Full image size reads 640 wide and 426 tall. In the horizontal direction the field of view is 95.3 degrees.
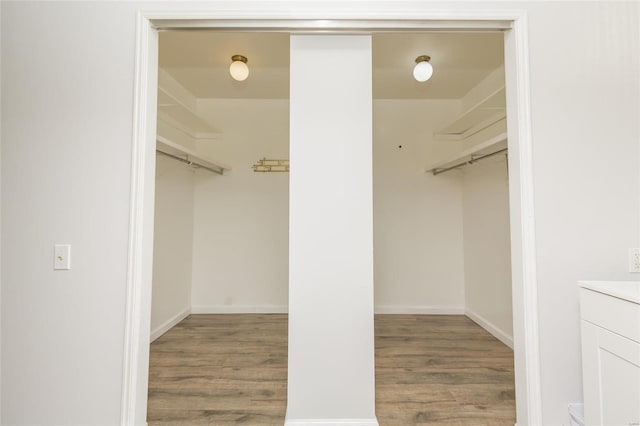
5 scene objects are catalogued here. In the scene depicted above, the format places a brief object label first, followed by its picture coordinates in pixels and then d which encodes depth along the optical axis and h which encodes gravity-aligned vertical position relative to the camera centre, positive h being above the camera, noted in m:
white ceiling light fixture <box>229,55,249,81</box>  2.34 +1.27
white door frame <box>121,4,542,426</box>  1.38 +0.45
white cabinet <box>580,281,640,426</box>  1.07 -0.49
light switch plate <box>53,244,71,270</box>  1.39 -0.16
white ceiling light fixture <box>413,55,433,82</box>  2.34 +1.26
